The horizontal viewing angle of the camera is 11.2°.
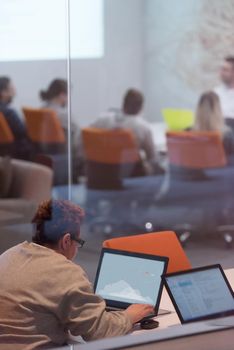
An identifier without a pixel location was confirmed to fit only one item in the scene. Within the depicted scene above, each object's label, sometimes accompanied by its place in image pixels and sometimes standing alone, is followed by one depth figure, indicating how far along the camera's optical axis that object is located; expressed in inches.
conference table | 161.6
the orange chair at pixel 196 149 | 424.0
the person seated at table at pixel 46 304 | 187.1
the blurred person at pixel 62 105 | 431.5
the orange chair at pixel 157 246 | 236.0
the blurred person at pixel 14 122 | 426.4
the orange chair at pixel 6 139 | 426.0
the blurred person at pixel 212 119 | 431.0
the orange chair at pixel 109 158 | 430.1
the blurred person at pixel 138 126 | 436.6
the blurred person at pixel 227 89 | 442.0
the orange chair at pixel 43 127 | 430.1
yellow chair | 443.1
